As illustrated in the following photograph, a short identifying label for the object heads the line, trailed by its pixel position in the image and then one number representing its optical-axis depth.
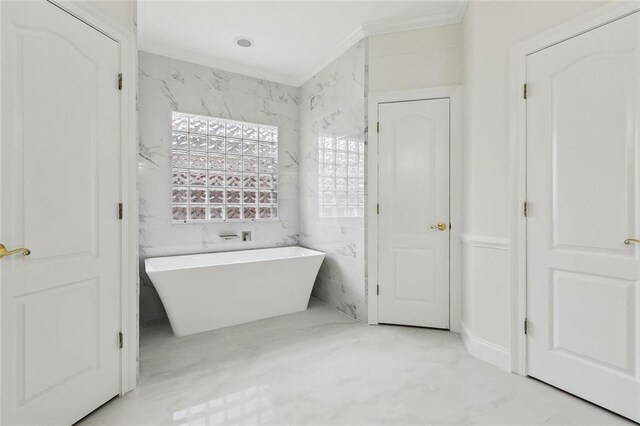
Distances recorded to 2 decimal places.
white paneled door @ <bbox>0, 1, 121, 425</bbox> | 1.36
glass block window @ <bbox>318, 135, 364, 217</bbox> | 3.15
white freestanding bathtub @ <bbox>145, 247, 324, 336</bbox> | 2.68
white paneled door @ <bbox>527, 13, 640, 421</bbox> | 1.64
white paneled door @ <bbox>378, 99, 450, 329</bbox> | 2.79
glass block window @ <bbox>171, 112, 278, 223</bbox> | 3.46
